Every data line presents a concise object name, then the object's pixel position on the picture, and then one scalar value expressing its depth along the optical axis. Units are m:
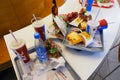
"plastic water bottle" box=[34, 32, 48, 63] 0.87
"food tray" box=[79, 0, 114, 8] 1.35
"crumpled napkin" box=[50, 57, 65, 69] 0.88
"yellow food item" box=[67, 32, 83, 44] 0.95
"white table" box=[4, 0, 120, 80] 0.89
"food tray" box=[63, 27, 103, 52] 0.93
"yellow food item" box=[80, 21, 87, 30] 1.03
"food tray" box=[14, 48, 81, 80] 0.86
